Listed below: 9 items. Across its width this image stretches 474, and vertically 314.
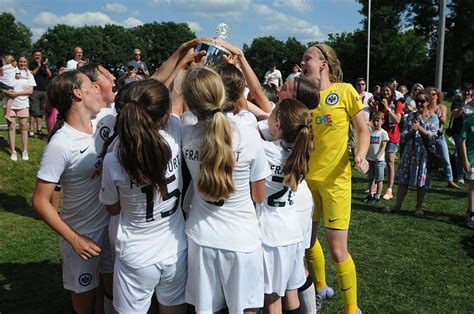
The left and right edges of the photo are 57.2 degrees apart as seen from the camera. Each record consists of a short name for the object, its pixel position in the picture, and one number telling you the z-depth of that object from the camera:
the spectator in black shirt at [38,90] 10.56
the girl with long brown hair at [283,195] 2.71
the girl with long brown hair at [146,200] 2.20
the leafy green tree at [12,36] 90.06
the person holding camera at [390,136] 8.24
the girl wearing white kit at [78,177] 2.48
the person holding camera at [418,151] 6.99
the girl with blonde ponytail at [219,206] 2.29
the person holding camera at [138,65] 9.57
